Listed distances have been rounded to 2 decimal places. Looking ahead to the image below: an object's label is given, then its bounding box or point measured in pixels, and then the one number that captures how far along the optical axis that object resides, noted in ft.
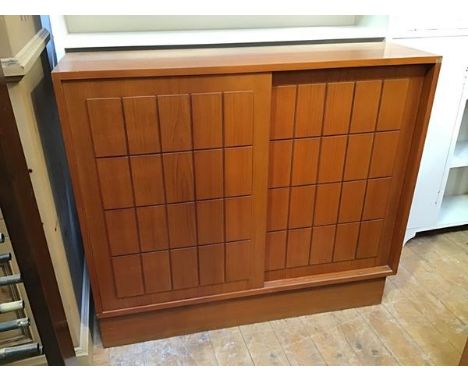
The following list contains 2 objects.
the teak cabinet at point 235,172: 3.88
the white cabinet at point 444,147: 5.59
